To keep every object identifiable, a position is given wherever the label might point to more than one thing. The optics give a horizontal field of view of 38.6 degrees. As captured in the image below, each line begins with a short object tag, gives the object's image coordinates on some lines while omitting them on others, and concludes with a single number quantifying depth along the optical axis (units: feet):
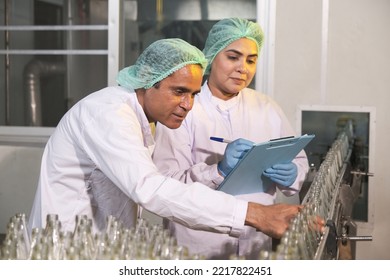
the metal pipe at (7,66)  10.83
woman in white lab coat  5.72
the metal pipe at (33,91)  10.82
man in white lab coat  3.95
